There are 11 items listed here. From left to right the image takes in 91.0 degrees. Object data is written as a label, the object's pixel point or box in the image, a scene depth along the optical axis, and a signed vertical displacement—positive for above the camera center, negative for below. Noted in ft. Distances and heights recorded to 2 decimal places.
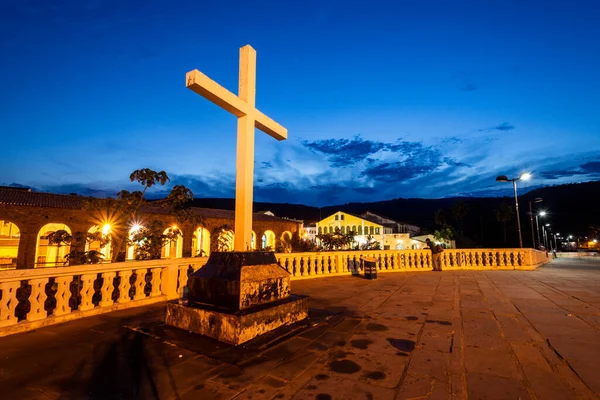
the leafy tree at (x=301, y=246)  47.90 -1.69
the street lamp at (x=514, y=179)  48.93 +9.52
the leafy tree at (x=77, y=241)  20.67 -0.21
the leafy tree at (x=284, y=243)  60.57 -1.89
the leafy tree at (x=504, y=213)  208.13 +15.25
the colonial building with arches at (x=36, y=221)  58.49 +3.64
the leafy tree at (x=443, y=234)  154.36 +0.26
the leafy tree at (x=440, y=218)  222.52 +12.86
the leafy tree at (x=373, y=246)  73.81 -2.74
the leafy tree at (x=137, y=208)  21.22 +2.04
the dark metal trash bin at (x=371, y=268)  32.55 -3.59
